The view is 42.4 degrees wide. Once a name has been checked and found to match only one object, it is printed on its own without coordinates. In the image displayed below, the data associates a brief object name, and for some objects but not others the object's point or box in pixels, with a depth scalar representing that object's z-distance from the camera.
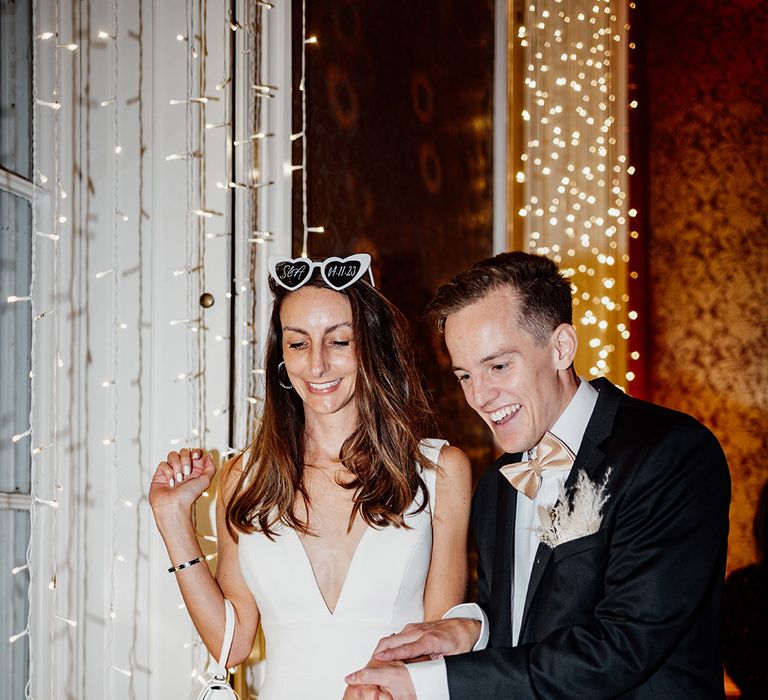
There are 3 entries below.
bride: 2.58
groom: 1.87
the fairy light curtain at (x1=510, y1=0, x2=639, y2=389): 4.81
